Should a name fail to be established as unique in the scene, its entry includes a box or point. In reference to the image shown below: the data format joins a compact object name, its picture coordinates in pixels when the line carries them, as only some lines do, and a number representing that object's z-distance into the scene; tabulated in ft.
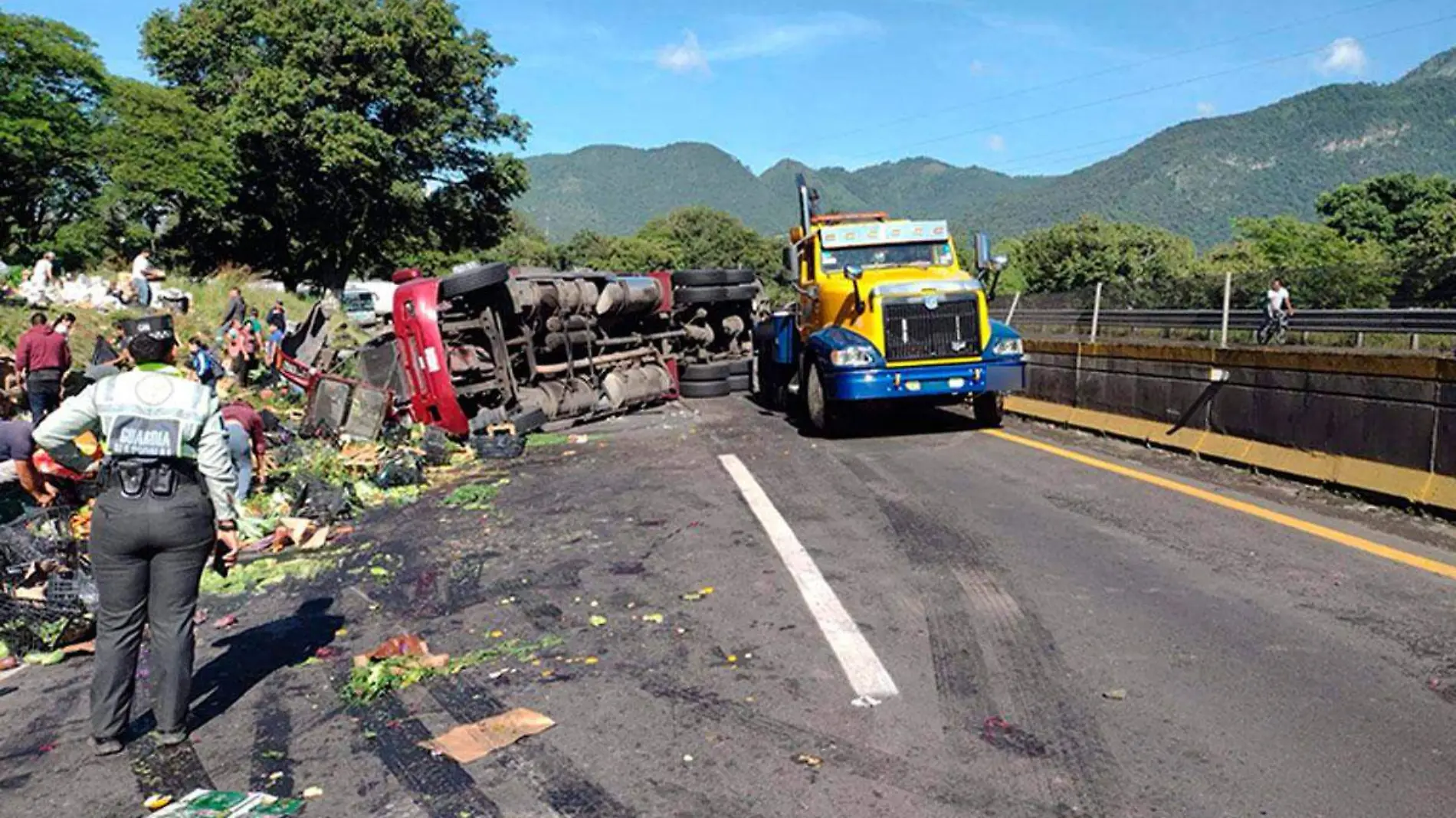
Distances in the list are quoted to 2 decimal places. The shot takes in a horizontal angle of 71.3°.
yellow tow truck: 39.96
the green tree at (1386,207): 253.24
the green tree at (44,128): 92.89
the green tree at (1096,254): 263.90
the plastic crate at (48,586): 18.84
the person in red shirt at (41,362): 41.63
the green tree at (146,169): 102.32
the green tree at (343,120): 127.75
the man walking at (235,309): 67.47
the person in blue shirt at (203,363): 49.78
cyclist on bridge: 62.64
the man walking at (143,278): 70.59
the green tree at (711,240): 401.37
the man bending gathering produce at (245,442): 31.83
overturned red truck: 43.57
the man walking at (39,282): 63.16
